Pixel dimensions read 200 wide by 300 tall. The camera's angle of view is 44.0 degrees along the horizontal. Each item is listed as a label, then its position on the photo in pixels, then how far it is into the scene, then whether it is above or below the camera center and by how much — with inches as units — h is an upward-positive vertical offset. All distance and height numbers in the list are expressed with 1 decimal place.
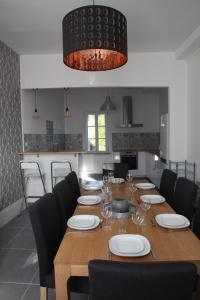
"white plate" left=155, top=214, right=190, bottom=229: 62.8 -22.3
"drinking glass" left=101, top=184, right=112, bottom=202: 81.9 -19.2
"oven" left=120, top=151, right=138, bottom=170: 268.4 -23.3
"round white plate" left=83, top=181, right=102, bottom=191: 106.3 -21.5
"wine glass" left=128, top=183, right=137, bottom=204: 89.2 -20.2
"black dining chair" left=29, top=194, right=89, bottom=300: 56.6 -26.9
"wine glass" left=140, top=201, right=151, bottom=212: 71.4 -20.2
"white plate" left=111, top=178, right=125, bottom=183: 117.3 -20.5
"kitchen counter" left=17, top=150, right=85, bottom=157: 162.8 -9.6
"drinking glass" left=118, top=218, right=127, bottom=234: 60.9 -23.0
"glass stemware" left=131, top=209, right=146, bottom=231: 63.5 -20.9
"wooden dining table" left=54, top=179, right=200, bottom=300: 47.3 -23.2
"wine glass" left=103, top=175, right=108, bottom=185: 104.2 -18.4
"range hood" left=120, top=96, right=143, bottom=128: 290.8 +31.2
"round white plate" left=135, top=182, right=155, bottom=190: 102.9 -20.7
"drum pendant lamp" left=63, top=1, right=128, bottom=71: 62.1 +27.4
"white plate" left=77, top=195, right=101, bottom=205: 85.4 -22.0
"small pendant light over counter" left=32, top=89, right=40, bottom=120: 182.5 +17.4
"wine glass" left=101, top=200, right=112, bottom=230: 64.5 -21.2
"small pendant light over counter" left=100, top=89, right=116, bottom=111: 275.9 +36.4
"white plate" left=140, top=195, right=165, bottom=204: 83.8 -21.3
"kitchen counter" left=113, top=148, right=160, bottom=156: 259.8 -14.2
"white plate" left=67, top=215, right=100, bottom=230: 63.1 -22.6
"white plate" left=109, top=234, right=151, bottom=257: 48.8 -22.6
